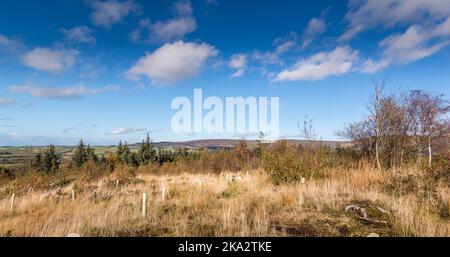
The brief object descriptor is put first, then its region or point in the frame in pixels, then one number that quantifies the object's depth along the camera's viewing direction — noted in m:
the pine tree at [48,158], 47.08
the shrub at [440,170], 6.10
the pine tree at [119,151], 57.08
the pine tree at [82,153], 50.75
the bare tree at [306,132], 11.72
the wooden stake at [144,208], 6.01
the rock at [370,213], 4.71
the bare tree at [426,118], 18.41
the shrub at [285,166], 9.49
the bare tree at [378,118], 10.30
